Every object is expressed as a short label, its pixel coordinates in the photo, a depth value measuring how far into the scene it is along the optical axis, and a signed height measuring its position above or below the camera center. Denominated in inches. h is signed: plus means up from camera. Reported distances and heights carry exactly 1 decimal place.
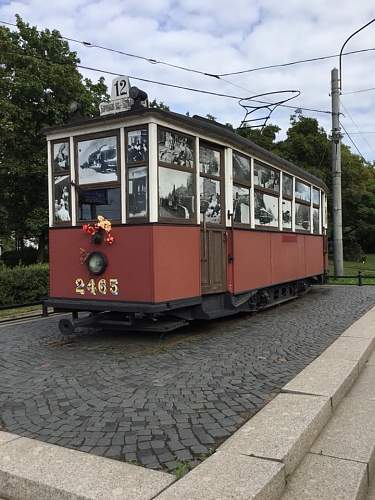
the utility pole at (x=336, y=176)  705.6 +100.2
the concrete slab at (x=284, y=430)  132.2 -52.8
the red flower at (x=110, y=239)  269.7 +6.4
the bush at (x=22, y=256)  1122.7 -8.4
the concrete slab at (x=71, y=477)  114.3 -54.3
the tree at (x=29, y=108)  836.0 +246.0
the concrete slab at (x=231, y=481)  110.1 -53.5
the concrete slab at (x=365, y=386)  196.9 -58.7
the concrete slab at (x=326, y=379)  182.2 -51.7
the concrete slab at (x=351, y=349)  237.0 -51.4
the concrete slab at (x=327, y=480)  120.9 -59.1
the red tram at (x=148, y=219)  261.4 +17.5
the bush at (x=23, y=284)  483.2 -31.7
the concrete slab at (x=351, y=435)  142.0 -58.6
